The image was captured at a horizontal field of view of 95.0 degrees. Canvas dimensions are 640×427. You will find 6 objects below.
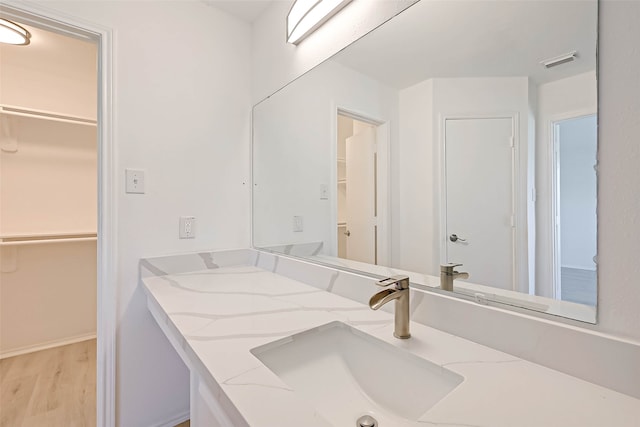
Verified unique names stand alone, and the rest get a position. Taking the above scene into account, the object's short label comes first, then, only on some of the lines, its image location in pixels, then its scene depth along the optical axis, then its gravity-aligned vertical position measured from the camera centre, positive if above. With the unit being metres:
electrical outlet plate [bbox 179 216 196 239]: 1.48 -0.08
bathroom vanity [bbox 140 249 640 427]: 0.48 -0.33
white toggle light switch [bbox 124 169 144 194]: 1.32 +0.14
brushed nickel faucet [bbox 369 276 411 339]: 0.73 -0.22
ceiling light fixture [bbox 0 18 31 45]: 1.69 +1.09
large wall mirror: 0.63 +0.17
